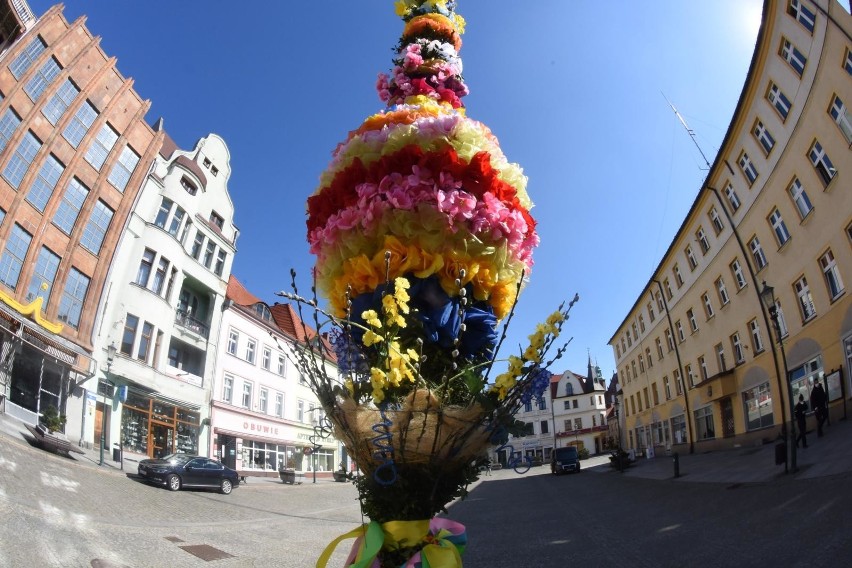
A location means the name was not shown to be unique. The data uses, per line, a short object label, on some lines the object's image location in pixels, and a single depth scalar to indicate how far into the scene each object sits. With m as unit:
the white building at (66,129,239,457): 17.88
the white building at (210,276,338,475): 24.59
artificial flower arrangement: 1.58
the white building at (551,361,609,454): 60.03
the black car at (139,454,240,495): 13.10
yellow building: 13.59
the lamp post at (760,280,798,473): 10.66
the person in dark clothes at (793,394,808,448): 12.12
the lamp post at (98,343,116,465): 17.56
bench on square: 12.18
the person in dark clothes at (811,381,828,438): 12.75
